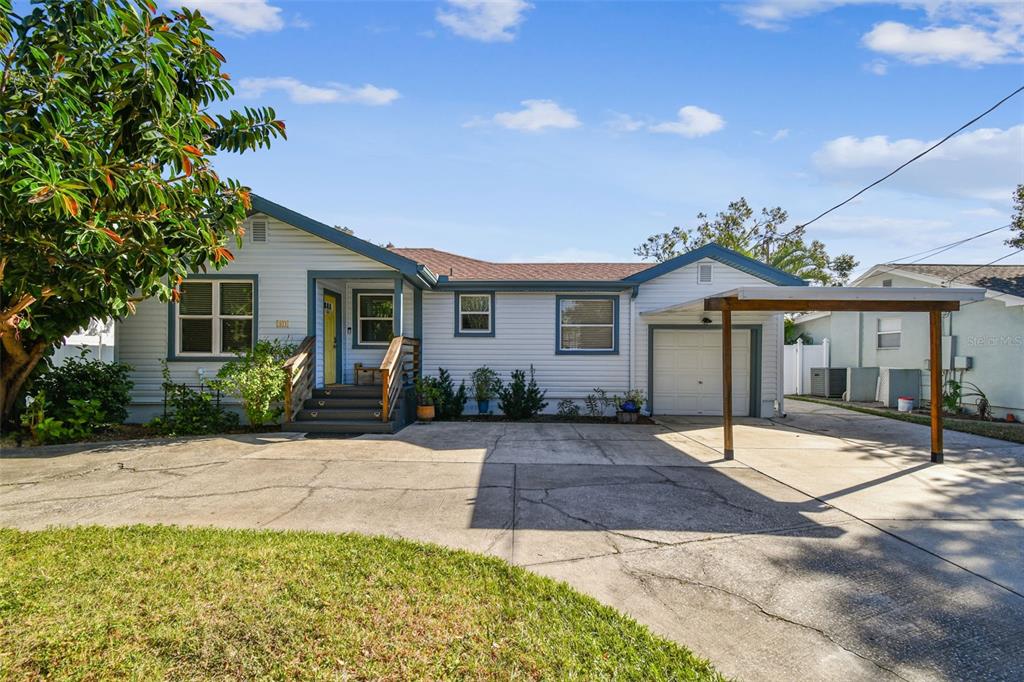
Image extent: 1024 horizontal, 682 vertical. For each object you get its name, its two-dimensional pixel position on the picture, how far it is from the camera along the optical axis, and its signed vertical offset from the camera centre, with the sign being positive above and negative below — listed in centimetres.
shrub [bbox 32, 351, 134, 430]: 896 -70
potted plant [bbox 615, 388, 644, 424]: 1145 -129
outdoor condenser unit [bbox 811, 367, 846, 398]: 1805 -106
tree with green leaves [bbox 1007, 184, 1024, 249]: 1464 +381
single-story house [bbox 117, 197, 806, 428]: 1224 +49
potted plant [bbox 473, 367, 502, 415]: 1209 -86
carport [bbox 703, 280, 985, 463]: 680 +67
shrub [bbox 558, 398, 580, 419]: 1217 -139
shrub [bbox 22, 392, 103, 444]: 841 -121
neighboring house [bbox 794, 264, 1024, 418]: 1205 +48
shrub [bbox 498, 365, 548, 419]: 1191 -116
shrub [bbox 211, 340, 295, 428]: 889 -59
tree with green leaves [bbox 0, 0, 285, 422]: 504 +220
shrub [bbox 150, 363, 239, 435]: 940 -123
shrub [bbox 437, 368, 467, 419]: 1177 -114
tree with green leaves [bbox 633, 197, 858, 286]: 3203 +712
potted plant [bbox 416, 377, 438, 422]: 1121 -108
